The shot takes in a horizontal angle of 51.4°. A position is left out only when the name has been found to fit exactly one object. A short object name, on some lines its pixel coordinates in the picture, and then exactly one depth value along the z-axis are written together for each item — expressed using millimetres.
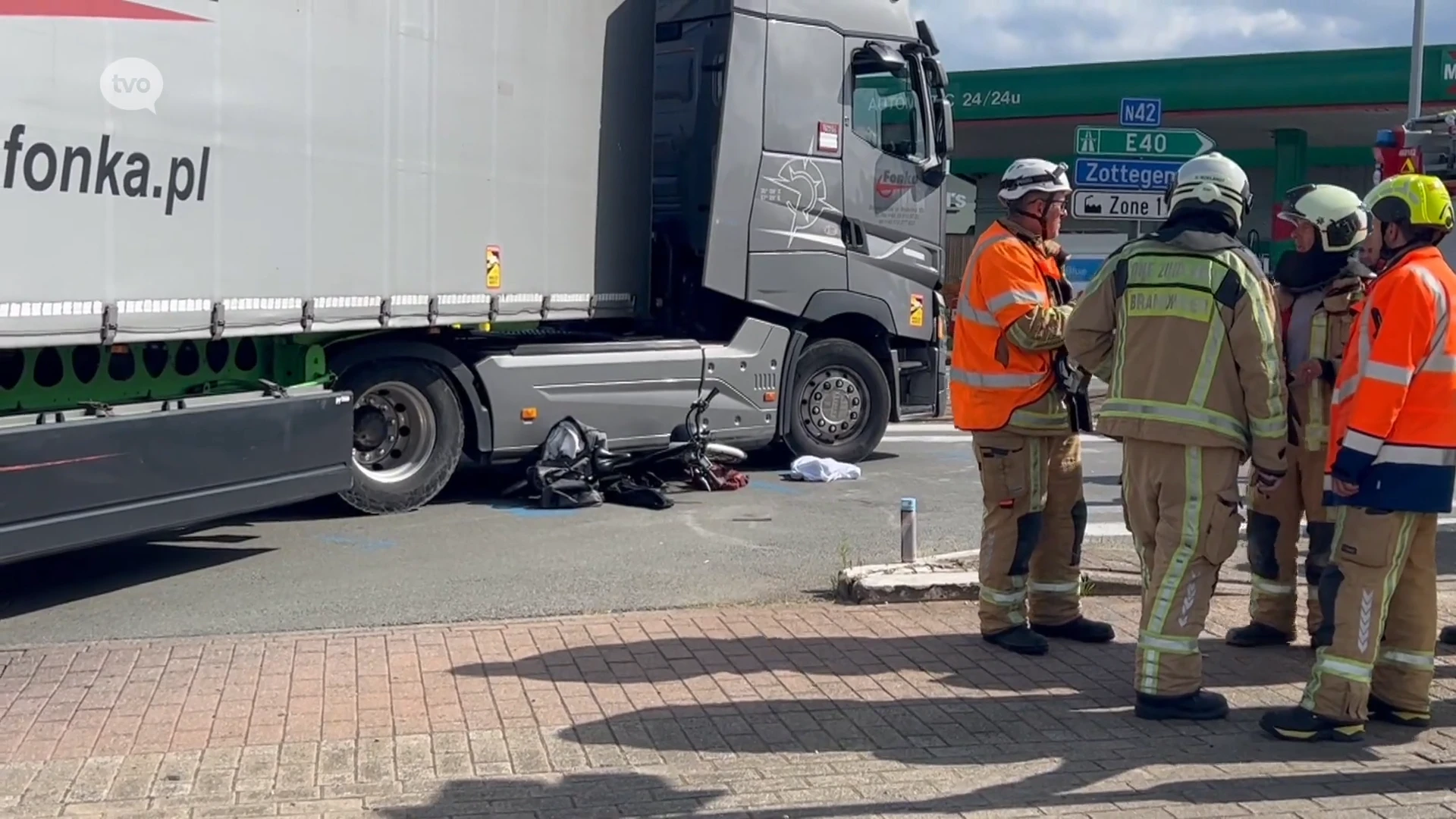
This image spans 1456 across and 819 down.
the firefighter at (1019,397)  6180
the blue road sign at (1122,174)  13094
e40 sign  13164
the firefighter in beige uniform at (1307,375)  6137
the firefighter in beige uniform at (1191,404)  5297
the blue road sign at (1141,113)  13984
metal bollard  7723
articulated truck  6965
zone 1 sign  13023
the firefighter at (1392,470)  5117
